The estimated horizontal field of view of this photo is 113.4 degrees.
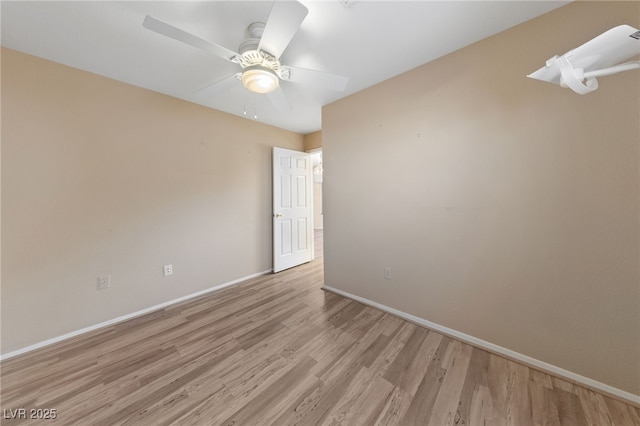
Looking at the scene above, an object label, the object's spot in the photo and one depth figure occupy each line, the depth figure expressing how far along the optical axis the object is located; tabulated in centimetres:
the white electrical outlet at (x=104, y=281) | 207
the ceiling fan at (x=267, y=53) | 109
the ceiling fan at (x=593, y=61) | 94
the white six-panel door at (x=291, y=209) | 348
